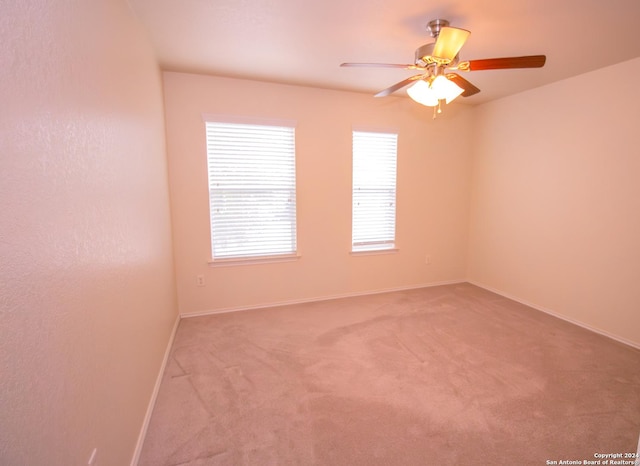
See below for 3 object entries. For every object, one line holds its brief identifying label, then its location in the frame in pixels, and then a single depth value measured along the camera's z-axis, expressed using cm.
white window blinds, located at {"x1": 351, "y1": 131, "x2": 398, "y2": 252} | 387
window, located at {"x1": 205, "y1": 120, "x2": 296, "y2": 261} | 329
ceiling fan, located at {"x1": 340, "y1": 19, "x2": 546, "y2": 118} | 177
